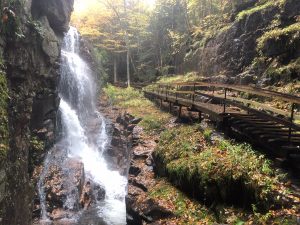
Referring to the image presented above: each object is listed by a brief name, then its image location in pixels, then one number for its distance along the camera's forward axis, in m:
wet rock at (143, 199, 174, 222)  7.35
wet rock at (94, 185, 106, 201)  12.95
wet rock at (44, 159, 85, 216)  11.66
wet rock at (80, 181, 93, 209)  12.00
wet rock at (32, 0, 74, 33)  14.90
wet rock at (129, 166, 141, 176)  11.11
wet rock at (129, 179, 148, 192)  9.60
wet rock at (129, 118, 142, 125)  16.23
